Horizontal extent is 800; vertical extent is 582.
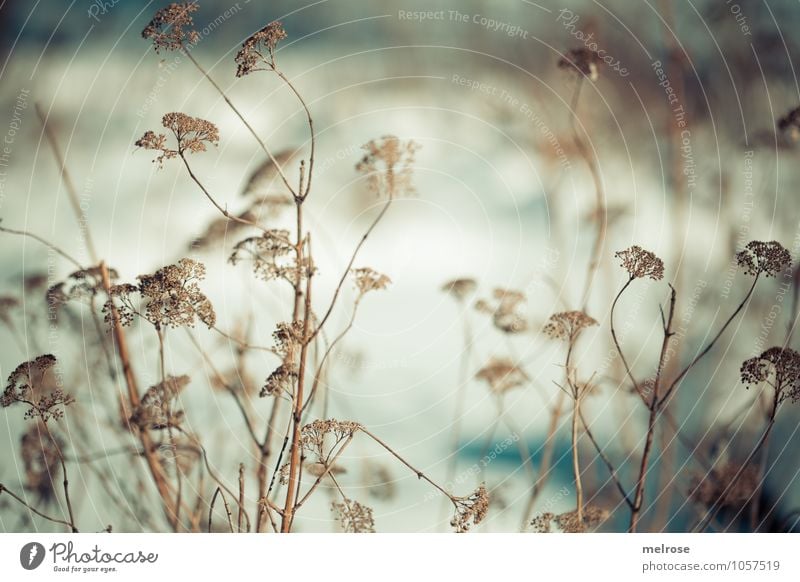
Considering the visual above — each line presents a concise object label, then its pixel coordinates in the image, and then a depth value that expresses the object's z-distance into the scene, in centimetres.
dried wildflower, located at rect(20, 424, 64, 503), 176
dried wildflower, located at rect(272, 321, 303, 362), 158
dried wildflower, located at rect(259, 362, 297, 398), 154
